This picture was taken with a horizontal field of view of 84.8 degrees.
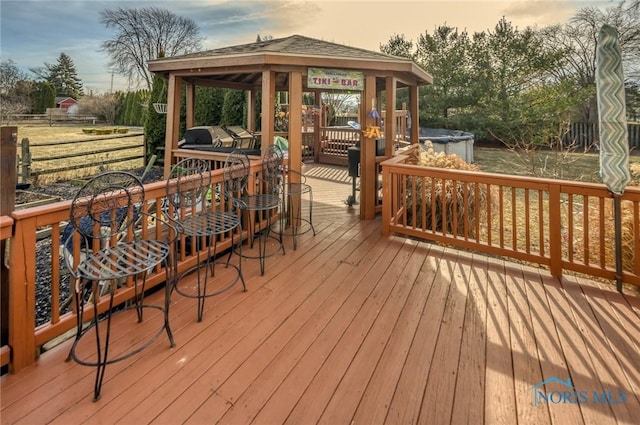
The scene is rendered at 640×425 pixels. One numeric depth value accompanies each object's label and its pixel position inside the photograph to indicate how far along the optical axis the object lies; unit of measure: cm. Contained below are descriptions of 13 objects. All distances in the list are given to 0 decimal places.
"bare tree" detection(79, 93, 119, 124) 2438
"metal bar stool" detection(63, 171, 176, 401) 182
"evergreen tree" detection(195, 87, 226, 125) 1158
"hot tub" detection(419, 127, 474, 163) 1090
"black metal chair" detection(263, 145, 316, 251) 402
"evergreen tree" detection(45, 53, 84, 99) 3154
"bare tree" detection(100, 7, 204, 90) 2220
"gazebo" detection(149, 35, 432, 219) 423
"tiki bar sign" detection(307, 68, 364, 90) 427
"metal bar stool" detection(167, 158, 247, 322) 260
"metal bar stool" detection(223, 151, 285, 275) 338
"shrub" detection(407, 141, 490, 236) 470
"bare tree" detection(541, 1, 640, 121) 1403
